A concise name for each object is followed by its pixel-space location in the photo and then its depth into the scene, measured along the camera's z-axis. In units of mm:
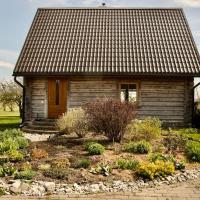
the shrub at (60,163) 11328
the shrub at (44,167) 11047
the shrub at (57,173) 10351
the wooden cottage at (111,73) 21422
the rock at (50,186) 9632
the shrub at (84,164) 11305
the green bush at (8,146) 12937
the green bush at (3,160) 11773
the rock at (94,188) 9680
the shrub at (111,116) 14508
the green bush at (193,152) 12609
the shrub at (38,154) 12414
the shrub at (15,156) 11977
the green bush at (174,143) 13695
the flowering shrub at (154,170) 10594
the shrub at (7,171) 10530
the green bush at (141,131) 15133
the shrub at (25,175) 10188
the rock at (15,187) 9467
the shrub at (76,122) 15789
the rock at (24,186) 9622
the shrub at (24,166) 10968
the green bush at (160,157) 11883
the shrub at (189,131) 18828
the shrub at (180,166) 11516
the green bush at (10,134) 15060
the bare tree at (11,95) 38125
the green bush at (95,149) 12812
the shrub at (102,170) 10775
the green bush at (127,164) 11219
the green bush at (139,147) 13250
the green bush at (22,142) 13910
